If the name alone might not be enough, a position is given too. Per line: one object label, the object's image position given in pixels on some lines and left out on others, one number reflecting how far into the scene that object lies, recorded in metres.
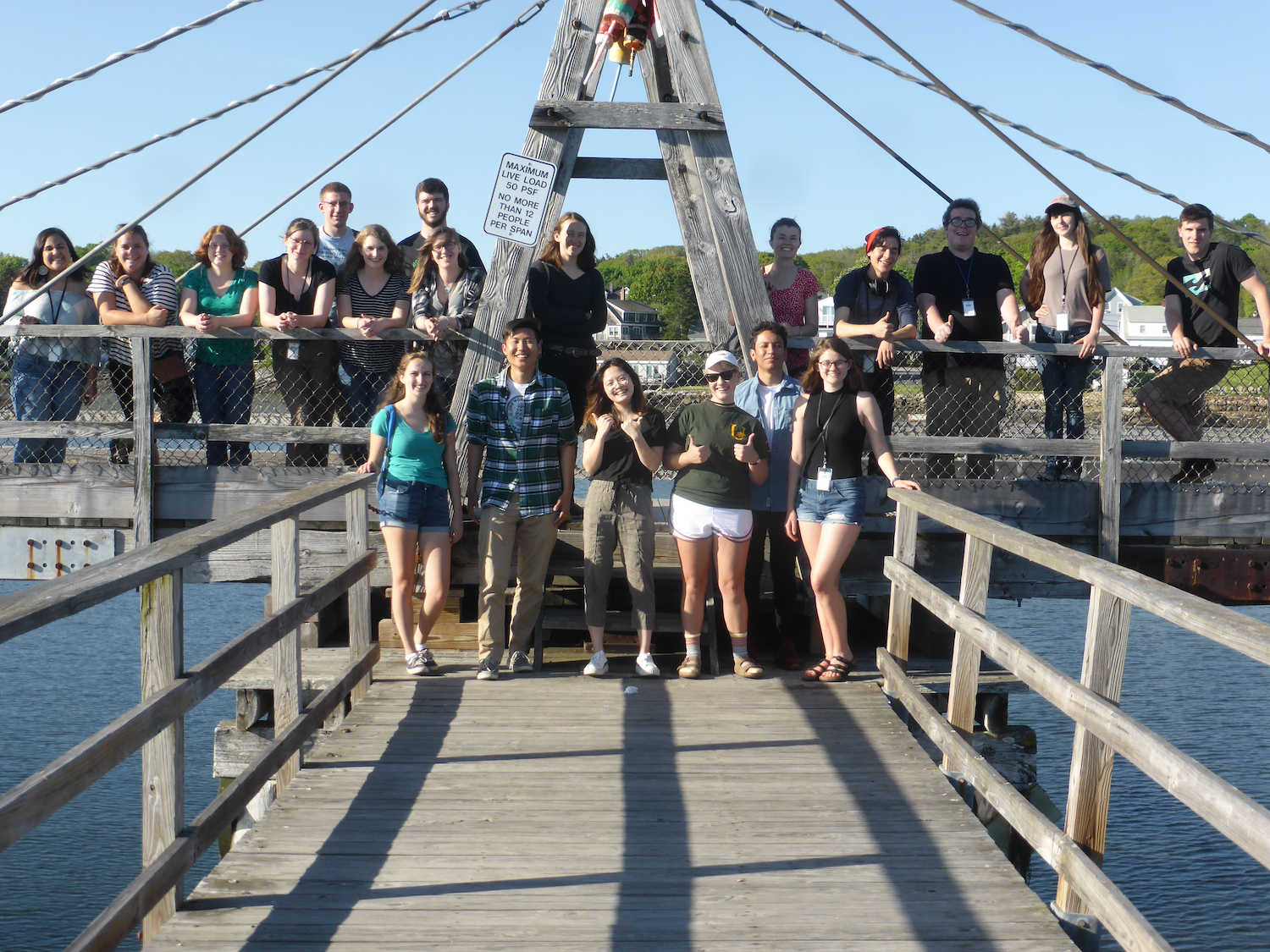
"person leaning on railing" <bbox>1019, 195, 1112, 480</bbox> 6.98
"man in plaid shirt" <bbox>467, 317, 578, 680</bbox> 5.83
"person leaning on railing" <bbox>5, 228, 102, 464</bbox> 6.93
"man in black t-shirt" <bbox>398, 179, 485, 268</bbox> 6.96
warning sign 6.50
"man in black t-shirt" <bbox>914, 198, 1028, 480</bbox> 7.02
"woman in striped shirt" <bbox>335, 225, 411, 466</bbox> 6.75
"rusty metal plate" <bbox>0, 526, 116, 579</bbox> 7.15
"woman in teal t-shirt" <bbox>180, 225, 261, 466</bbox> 6.91
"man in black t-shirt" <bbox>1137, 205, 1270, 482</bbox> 7.02
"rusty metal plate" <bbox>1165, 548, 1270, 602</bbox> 7.06
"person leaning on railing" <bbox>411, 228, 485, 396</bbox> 6.69
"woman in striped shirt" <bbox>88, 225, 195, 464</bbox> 6.84
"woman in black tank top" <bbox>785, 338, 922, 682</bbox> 5.79
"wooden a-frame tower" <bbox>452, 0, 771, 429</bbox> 6.59
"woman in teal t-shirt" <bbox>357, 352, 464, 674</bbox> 5.67
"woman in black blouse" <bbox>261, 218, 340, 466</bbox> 6.71
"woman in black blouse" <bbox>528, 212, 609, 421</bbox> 6.39
